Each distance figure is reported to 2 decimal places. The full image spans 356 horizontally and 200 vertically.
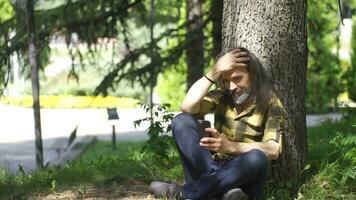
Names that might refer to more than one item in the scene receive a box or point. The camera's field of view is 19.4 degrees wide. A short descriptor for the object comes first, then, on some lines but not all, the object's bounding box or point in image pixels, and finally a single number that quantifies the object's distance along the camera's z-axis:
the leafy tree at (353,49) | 14.20
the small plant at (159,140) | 8.76
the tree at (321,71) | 32.37
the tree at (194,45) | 16.75
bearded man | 6.11
